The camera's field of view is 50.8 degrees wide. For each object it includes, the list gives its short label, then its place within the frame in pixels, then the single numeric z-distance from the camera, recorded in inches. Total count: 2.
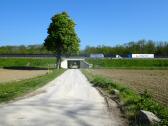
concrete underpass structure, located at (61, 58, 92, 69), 1886.1
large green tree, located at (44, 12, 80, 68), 1484.2
